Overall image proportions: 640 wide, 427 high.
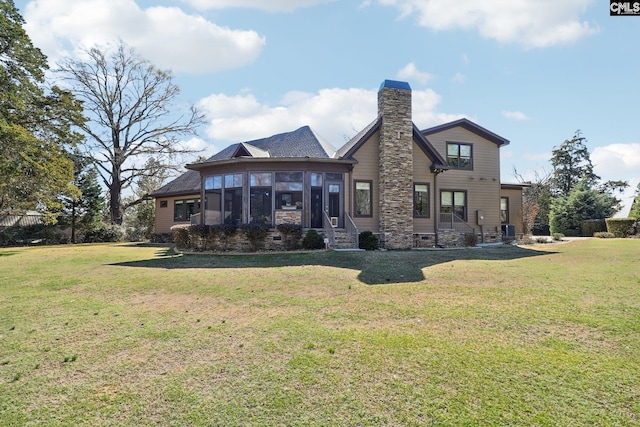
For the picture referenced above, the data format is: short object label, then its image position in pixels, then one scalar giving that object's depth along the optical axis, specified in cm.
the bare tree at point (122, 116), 2864
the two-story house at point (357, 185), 1540
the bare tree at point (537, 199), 2705
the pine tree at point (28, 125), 1639
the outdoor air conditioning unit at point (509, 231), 2048
